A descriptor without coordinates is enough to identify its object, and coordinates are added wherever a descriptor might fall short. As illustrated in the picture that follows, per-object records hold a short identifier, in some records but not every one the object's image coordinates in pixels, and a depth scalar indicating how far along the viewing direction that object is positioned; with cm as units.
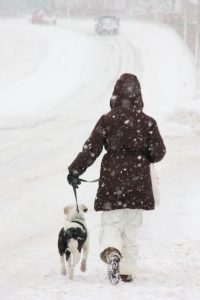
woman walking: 1001
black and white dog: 1047
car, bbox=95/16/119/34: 8131
